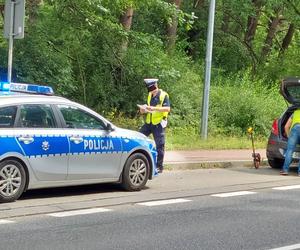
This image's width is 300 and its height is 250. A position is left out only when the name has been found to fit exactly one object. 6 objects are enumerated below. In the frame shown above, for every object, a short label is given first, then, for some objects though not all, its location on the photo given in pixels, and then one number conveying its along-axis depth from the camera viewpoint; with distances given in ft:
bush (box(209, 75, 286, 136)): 68.54
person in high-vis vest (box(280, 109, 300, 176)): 43.73
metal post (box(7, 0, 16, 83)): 37.73
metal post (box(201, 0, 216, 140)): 57.00
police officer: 39.99
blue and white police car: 29.17
